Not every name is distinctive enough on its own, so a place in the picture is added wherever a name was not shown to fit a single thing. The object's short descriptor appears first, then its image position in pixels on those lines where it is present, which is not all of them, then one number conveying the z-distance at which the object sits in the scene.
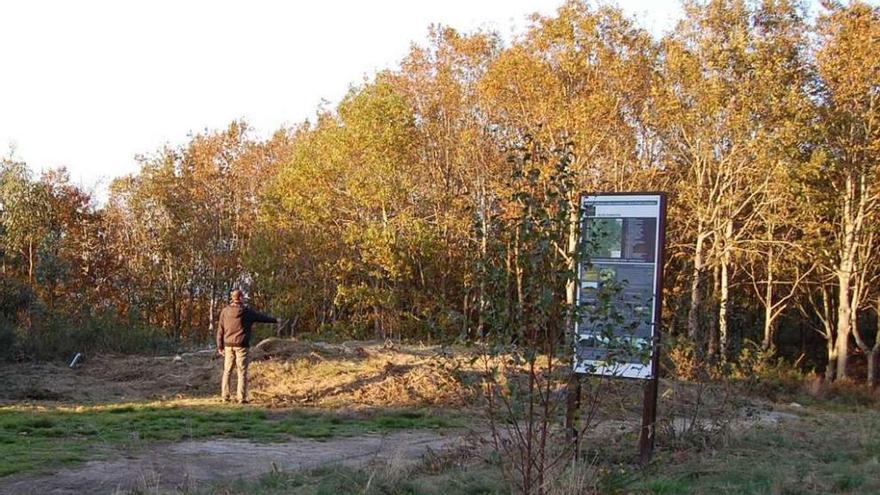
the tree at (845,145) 25.69
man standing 16.17
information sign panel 6.59
